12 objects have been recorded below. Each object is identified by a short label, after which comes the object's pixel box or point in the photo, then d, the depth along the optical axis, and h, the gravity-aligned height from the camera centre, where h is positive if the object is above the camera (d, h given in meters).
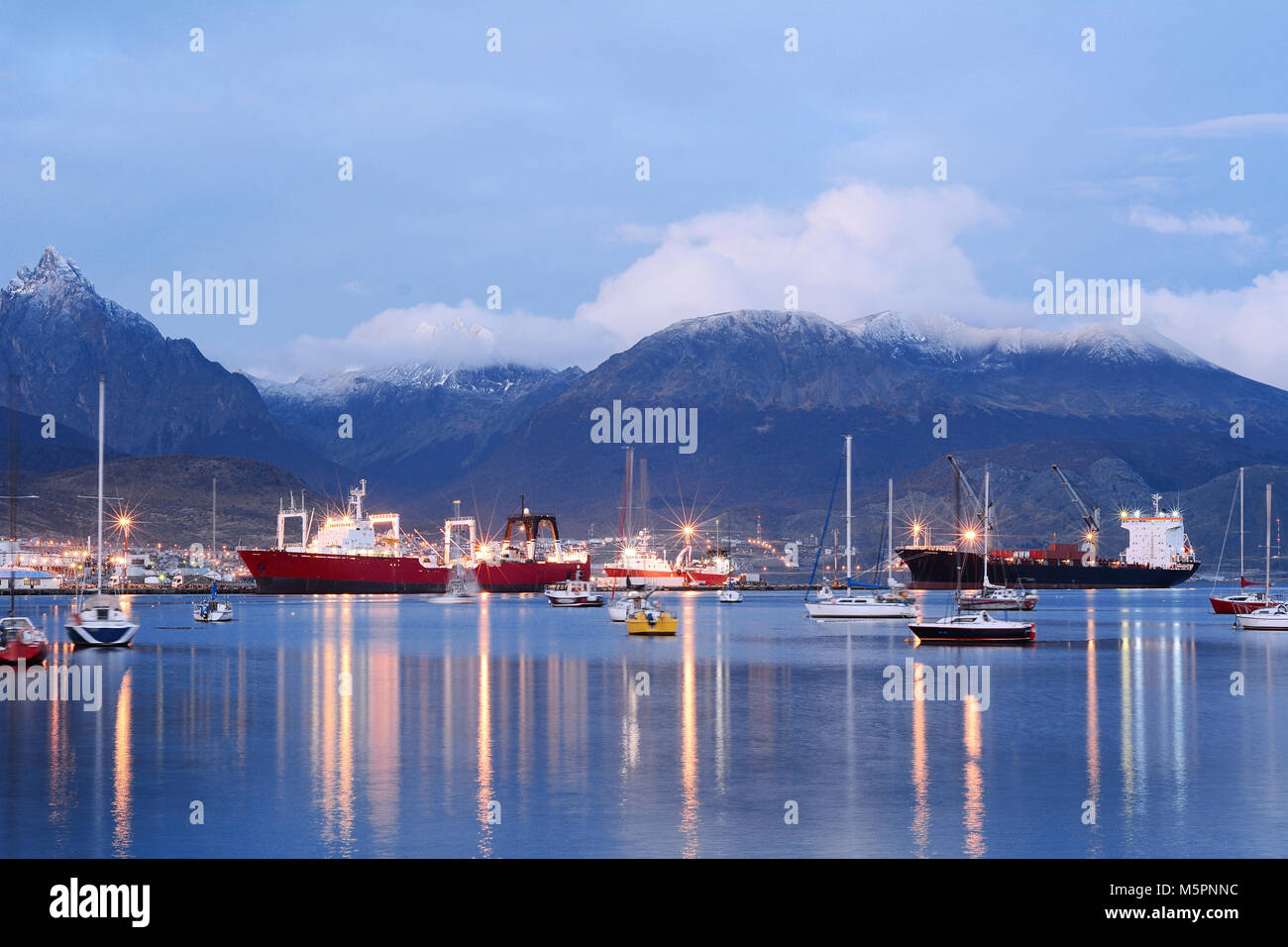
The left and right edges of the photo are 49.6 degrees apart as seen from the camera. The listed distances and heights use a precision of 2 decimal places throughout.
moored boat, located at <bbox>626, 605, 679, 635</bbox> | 95.56 -7.11
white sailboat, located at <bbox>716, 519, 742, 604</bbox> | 169.12 -9.39
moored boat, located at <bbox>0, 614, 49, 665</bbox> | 57.56 -4.90
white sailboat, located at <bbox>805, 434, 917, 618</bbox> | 117.62 -7.52
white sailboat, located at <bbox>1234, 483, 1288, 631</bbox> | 101.12 -7.65
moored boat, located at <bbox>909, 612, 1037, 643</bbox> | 80.88 -6.50
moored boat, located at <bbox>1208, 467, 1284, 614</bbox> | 110.32 -7.51
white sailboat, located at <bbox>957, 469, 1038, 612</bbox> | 125.38 -7.70
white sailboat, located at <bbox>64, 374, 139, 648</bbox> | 74.25 -5.56
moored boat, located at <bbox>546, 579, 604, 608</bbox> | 157.62 -8.59
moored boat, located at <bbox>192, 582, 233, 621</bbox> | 113.62 -7.20
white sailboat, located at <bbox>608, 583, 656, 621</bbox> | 104.50 -6.83
